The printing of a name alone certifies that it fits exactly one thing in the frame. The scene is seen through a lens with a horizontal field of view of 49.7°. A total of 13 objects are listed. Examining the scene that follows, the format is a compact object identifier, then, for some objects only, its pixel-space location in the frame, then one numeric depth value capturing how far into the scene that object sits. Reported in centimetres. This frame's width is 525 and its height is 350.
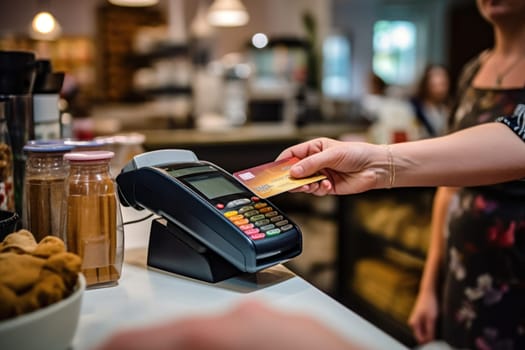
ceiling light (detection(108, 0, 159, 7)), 463
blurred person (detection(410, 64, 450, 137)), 491
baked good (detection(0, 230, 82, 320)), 56
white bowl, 51
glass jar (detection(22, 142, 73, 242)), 88
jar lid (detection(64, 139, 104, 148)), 113
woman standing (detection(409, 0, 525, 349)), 145
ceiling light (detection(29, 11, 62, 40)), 257
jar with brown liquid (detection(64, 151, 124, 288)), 81
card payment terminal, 79
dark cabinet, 271
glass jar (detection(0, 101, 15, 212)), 97
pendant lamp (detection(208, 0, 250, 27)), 461
